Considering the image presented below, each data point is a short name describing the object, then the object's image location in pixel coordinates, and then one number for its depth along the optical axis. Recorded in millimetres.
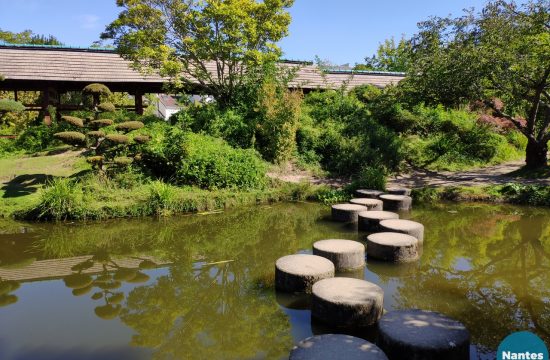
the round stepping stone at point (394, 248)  7570
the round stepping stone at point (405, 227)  8508
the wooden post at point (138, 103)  19641
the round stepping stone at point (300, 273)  6254
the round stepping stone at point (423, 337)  4312
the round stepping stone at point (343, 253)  7195
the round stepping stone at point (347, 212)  10484
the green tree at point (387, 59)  38097
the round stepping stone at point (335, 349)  4137
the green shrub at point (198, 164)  12930
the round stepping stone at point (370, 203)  11086
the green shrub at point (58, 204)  10555
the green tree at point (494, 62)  13438
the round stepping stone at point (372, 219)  9539
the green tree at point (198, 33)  15289
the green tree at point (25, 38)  30938
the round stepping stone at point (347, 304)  5262
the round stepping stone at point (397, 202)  11789
